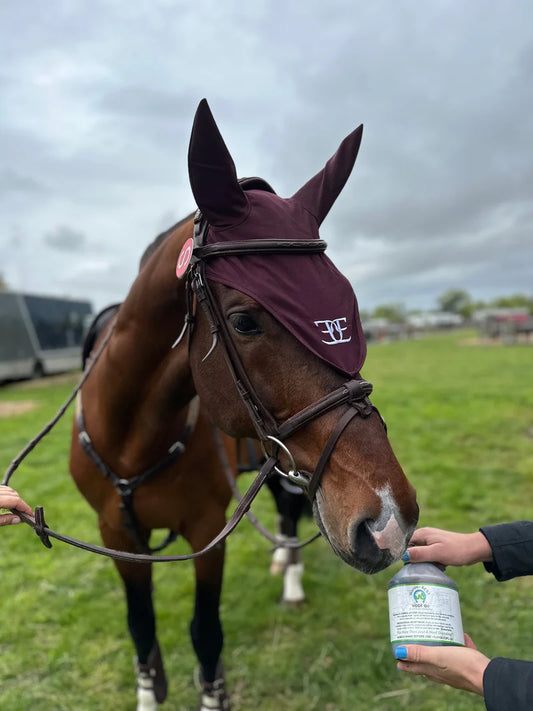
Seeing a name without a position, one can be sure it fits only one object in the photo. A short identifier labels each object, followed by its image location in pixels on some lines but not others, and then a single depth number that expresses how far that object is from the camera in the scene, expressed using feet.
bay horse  4.70
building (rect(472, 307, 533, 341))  100.48
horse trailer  57.57
